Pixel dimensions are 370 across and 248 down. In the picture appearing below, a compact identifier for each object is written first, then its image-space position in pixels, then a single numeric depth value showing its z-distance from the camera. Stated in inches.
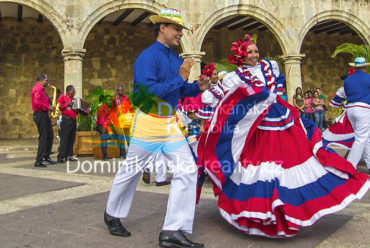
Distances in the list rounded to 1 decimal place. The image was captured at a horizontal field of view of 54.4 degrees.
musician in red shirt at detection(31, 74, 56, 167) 272.1
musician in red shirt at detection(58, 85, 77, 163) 305.5
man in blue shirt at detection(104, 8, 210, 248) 95.7
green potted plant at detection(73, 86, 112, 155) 333.4
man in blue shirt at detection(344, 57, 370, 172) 209.0
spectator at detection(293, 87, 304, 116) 465.3
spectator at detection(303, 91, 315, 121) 461.1
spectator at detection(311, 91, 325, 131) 459.2
